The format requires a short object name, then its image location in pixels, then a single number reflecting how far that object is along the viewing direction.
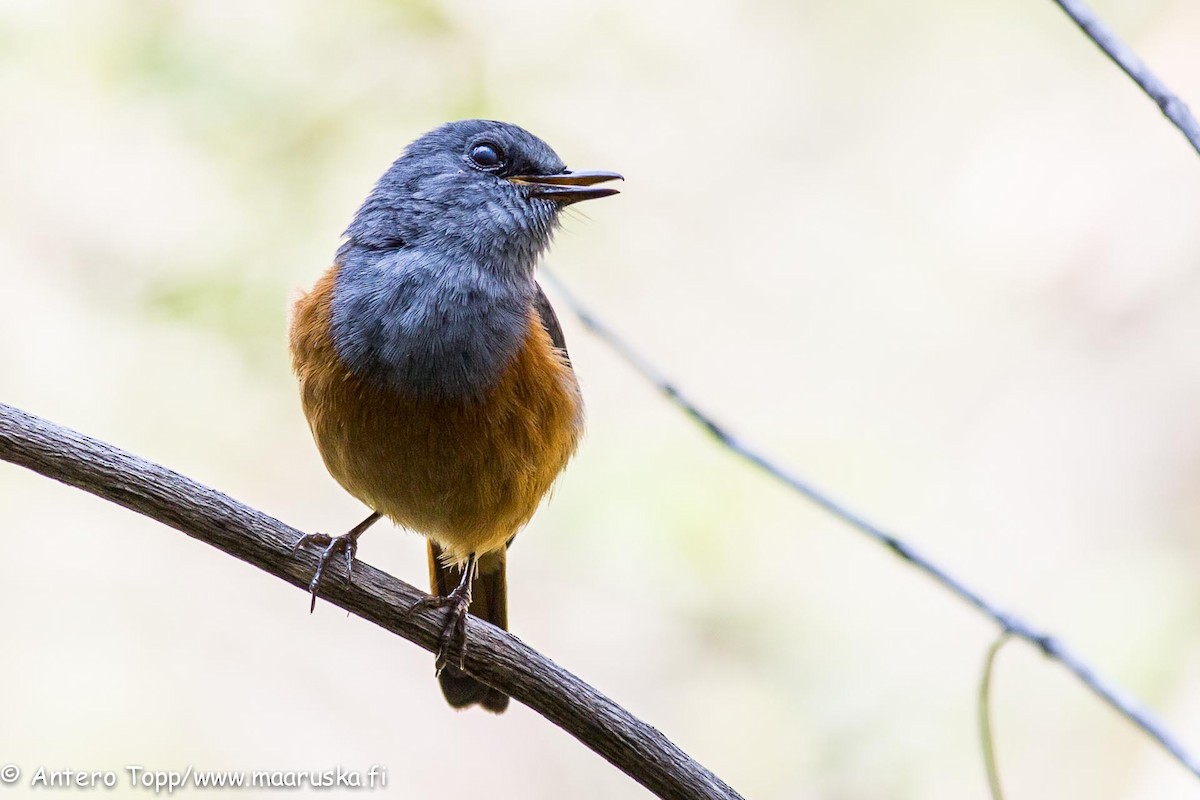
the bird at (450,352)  7.27
